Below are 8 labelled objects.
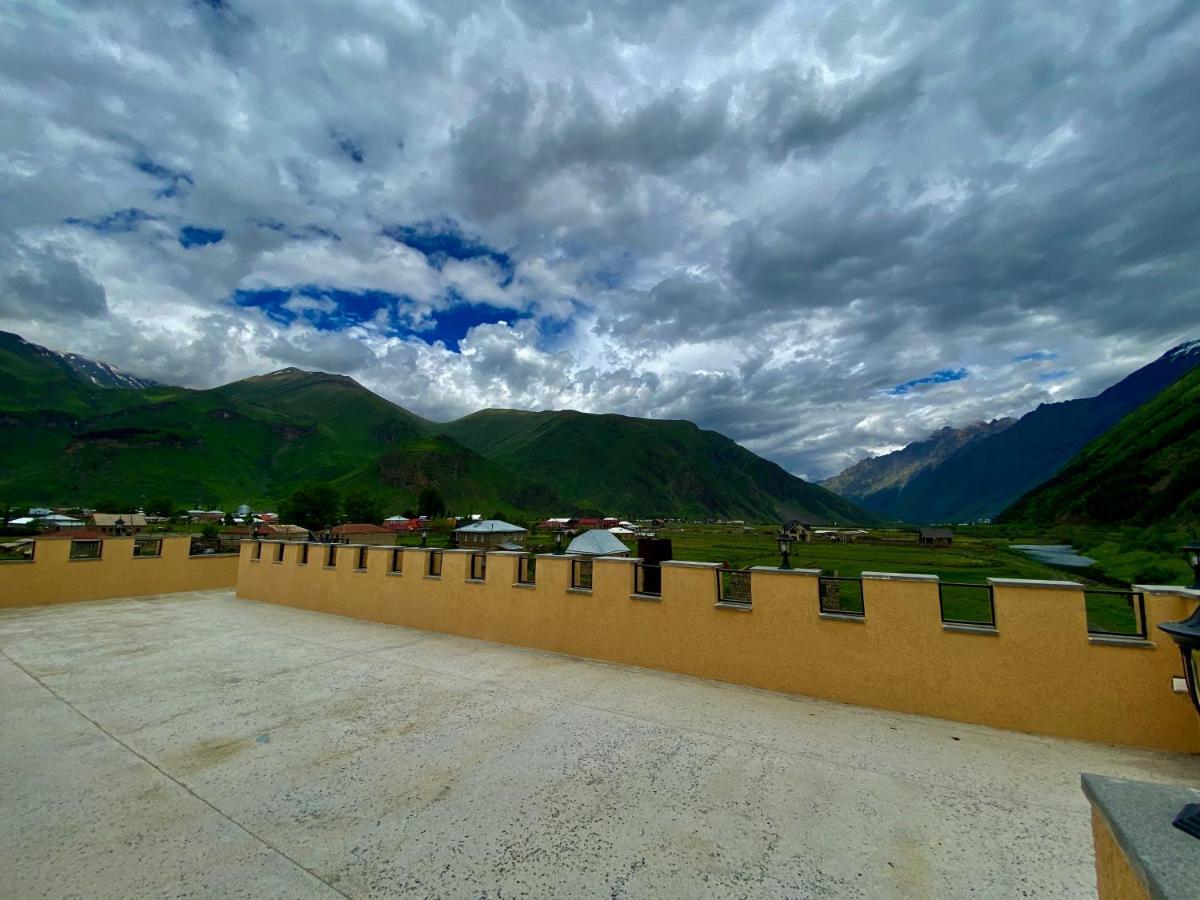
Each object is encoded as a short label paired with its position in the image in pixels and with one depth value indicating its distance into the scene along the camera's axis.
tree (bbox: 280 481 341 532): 78.56
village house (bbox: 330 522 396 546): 61.38
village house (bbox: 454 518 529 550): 26.92
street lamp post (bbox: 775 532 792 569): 7.39
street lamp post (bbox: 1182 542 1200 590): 3.63
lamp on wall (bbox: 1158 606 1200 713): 1.83
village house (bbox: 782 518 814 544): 89.03
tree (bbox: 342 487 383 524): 89.75
